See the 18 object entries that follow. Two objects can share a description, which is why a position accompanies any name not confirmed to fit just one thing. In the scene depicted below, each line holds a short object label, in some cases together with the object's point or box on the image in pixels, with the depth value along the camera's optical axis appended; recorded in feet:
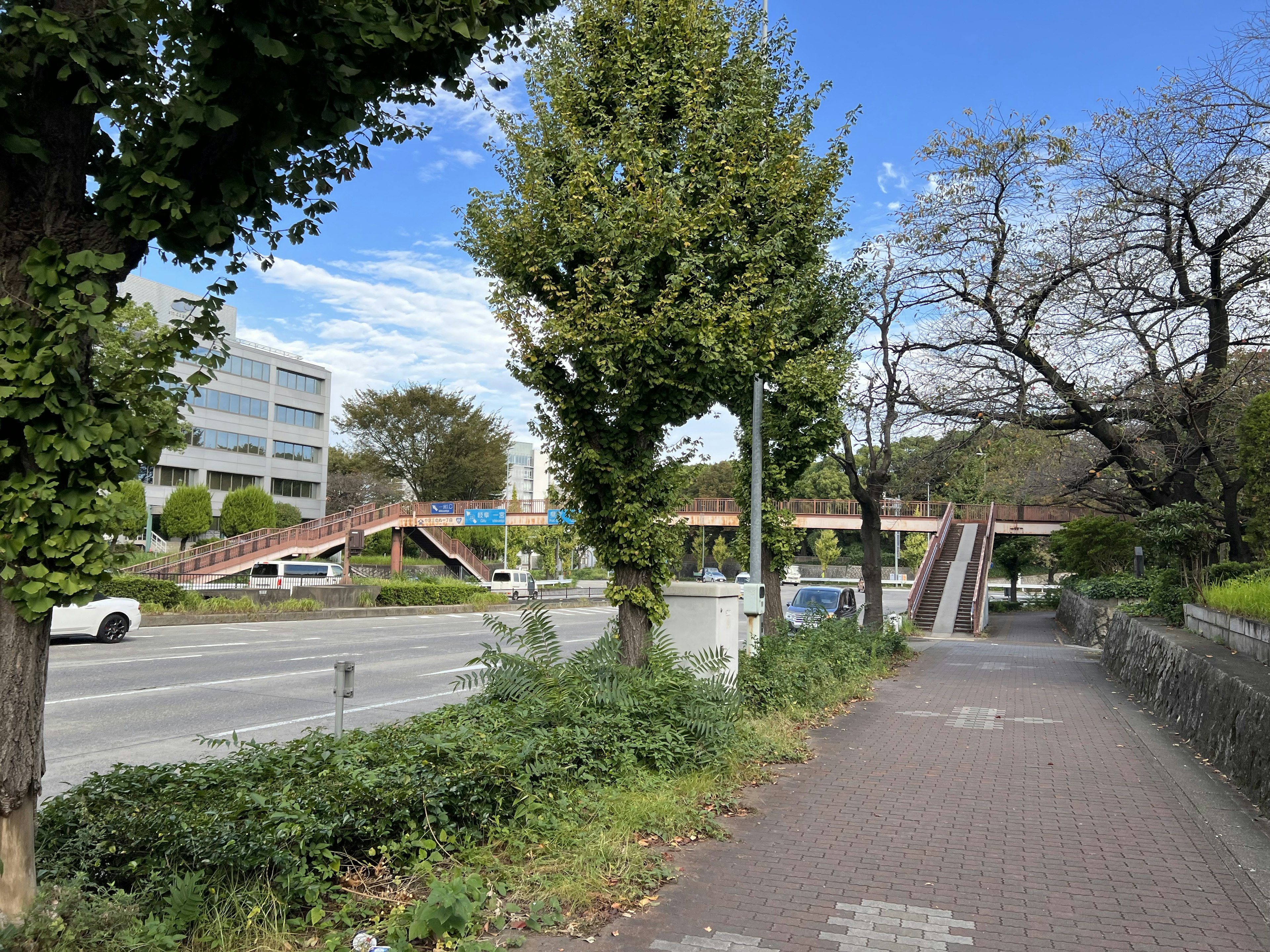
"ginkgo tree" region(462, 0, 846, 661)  26.94
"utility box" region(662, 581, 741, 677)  31.73
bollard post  21.06
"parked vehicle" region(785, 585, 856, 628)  70.23
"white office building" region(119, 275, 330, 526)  191.52
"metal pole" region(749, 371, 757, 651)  37.96
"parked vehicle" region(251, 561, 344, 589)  128.77
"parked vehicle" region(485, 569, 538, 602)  139.74
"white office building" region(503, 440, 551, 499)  530.68
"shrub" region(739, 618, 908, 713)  33.76
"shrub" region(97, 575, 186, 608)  81.15
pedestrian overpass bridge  135.74
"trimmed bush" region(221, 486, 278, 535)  181.27
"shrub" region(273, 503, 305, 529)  191.52
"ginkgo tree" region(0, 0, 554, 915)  10.55
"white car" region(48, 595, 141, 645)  58.80
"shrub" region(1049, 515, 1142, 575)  108.47
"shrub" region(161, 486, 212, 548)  167.02
